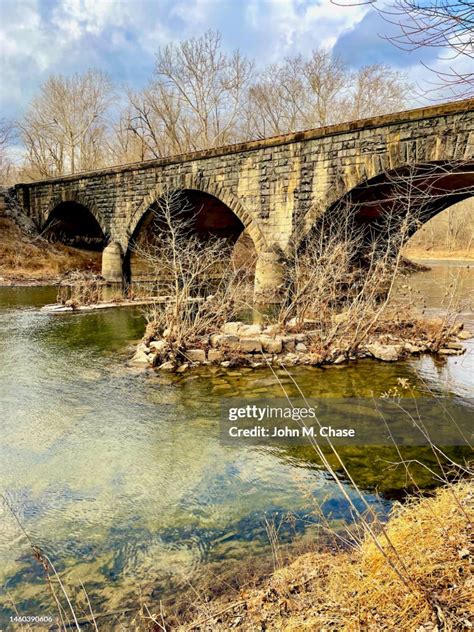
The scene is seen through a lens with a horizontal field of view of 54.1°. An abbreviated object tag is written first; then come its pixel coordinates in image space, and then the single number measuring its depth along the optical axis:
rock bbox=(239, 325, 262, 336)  8.31
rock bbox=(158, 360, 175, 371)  7.47
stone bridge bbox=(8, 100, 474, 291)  9.17
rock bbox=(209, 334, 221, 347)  7.97
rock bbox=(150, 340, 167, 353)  7.80
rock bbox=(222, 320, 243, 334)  8.39
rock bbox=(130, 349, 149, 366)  7.82
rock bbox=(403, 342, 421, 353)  8.23
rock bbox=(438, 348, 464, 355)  8.27
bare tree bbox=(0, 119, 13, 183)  46.41
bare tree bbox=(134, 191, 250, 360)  7.79
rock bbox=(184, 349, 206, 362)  7.70
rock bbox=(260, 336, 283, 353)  8.04
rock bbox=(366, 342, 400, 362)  7.86
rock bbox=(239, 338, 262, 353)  7.88
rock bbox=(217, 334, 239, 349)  7.92
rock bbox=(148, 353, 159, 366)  7.66
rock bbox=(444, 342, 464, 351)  8.45
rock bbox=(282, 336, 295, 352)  8.11
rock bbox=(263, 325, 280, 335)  8.41
